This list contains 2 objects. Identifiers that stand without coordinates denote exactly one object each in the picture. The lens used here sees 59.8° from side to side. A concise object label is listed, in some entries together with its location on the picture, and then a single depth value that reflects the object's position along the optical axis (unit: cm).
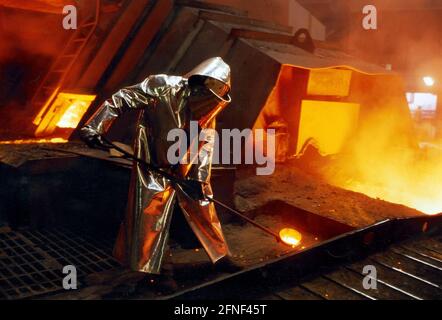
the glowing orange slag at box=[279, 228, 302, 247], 499
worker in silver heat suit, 355
